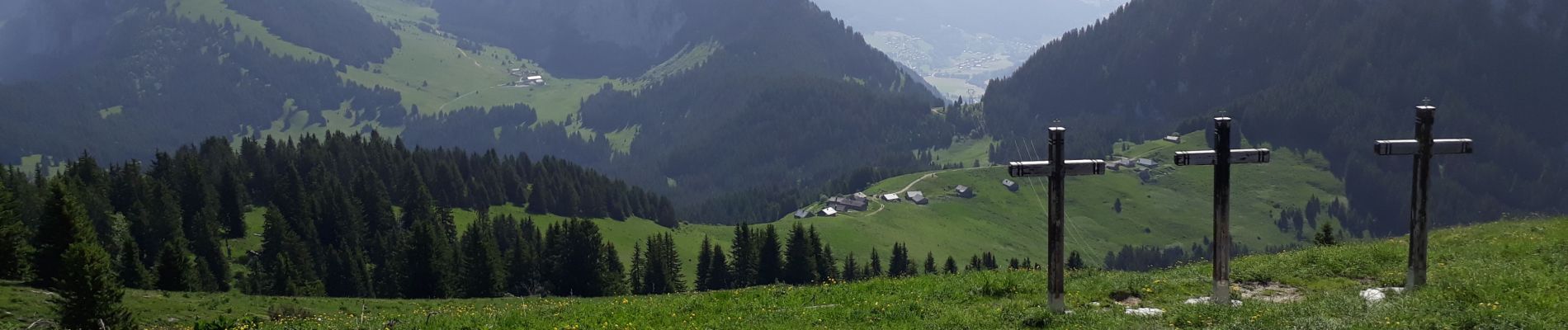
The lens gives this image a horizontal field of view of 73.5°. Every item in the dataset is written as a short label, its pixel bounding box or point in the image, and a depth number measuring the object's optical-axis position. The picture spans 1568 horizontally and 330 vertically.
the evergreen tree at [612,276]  131.12
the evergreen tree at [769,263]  138.00
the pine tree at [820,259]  140.00
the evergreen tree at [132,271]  96.56
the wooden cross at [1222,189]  27.50
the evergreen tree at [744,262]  138.75
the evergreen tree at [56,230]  68.31
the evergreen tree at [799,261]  136.25
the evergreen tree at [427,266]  116.38
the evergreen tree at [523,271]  128.50
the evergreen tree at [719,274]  144.12
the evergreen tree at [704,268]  146.00
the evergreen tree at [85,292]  47.03
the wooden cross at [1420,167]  28.27
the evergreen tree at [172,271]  96.25
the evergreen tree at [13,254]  68.81
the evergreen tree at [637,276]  141.88
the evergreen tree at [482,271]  116.56
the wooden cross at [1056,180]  26.72
